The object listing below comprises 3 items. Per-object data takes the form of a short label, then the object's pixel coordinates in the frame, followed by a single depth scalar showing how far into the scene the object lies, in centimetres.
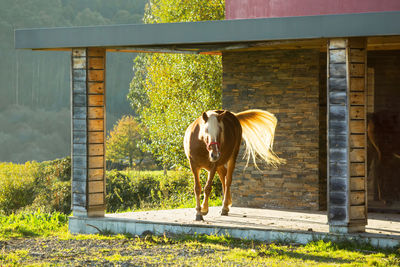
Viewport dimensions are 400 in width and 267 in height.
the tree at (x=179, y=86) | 3102
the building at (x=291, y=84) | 1272
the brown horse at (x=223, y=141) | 1413
